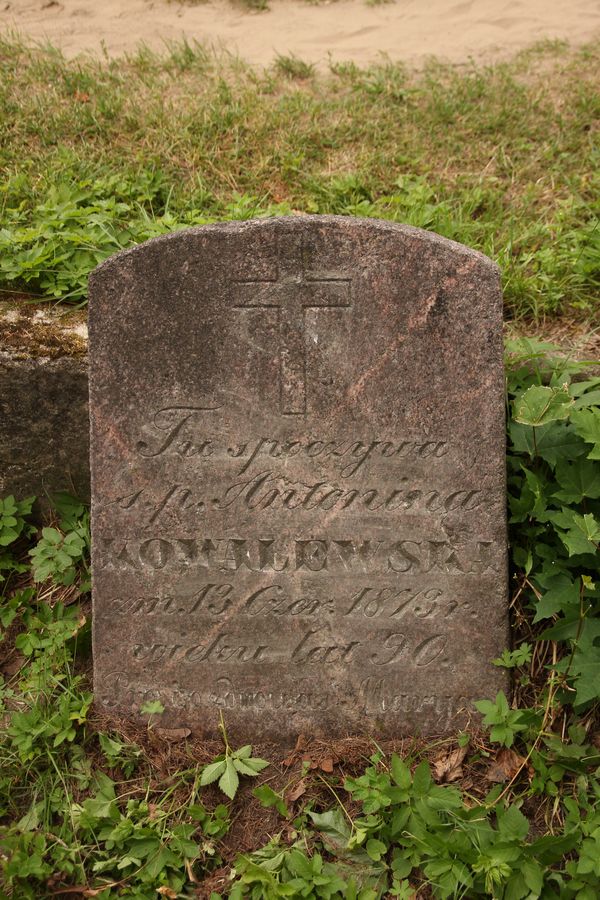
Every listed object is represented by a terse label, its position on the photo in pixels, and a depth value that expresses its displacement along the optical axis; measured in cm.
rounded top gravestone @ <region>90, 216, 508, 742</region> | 259
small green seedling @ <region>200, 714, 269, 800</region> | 261
